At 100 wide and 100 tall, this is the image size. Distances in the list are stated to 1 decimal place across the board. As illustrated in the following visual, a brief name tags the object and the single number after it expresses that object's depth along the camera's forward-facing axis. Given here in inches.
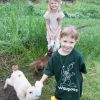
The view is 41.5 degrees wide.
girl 78.9
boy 56.7
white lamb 60.4
